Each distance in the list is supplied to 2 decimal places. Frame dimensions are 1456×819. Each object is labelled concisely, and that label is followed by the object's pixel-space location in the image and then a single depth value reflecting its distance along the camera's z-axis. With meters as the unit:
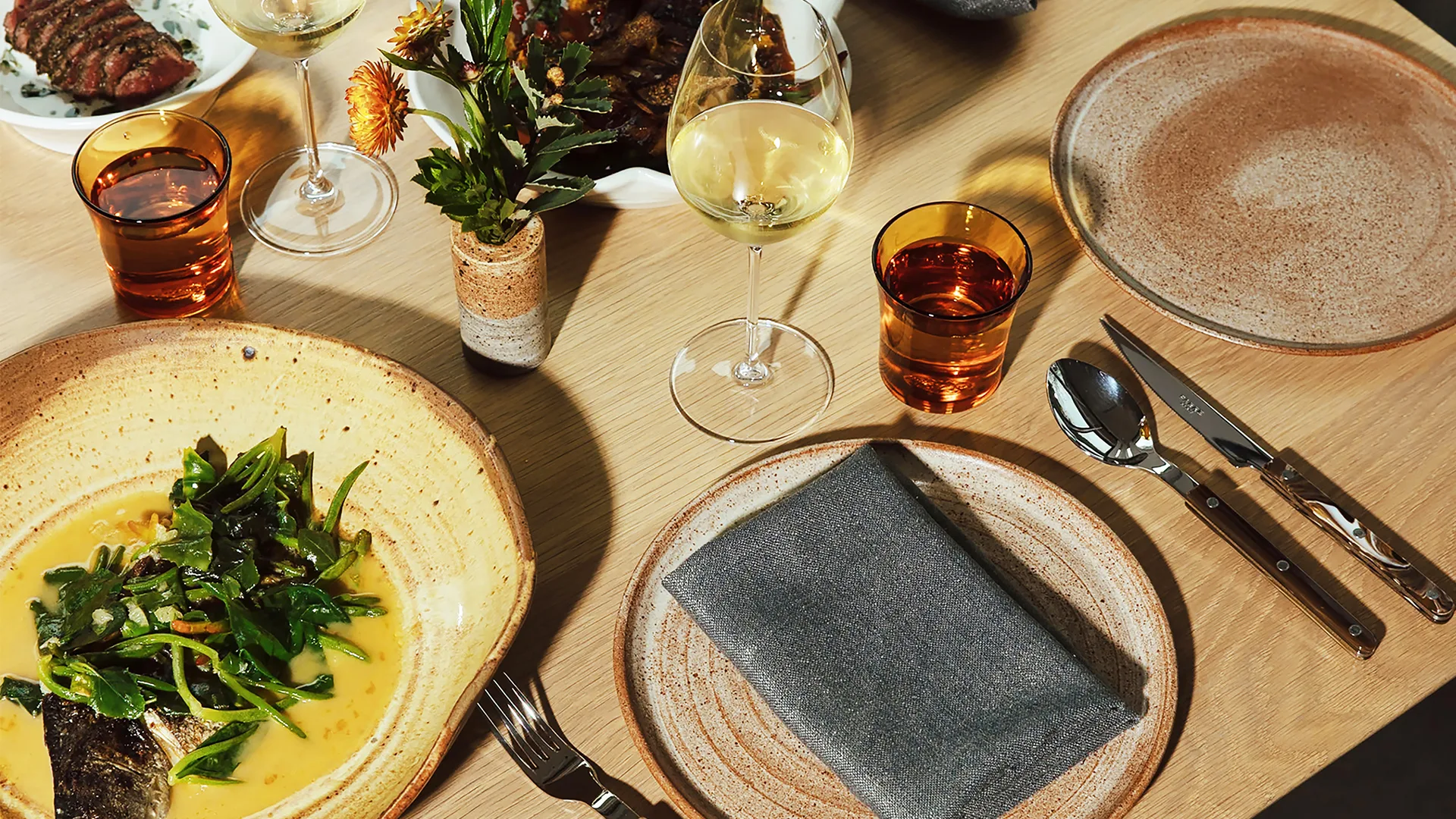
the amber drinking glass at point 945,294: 1.08
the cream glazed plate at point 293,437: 0.99
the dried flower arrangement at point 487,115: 0.98
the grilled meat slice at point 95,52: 1.29
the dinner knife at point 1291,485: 1.03
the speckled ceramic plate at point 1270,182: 1.19
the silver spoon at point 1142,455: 1.01
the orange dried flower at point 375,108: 0.98
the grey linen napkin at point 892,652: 0.89
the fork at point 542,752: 0.92
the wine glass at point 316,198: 1.25
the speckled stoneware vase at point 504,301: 1.03
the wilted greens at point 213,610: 0.93
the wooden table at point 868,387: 0.98
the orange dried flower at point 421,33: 0.96
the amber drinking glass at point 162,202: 1.10
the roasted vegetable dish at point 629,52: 1.24
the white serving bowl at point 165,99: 1.24
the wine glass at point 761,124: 0.99
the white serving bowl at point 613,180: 1.19
